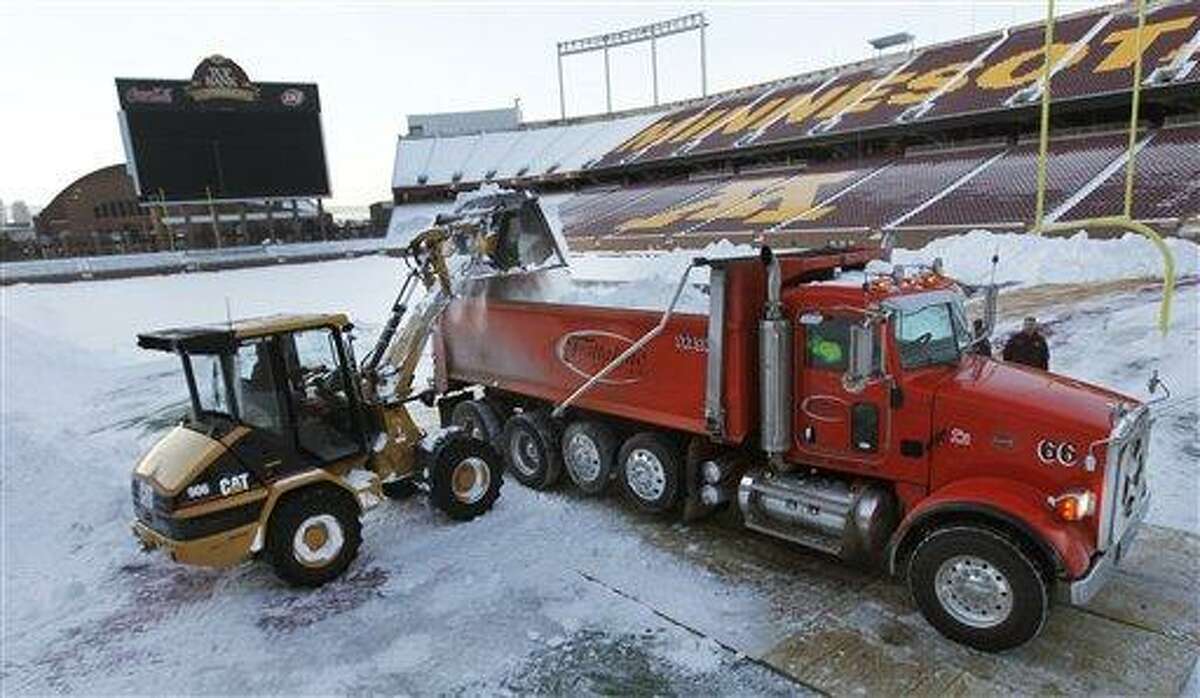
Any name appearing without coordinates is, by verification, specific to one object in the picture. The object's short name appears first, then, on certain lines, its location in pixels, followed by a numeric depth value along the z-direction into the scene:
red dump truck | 5.59
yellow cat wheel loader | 6.81
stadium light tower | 62.48
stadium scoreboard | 52.28
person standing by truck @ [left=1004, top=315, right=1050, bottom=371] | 9.37
